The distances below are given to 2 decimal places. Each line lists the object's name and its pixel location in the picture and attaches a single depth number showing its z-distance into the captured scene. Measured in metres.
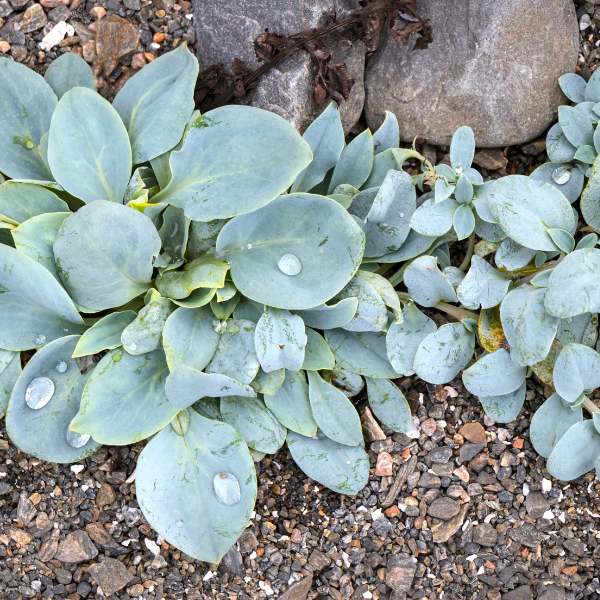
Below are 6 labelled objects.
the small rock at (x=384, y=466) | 0.58
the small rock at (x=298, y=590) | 0.56
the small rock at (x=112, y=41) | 0.59
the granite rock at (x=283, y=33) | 0.57
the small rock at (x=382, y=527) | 0.57
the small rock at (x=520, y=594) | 0.57
